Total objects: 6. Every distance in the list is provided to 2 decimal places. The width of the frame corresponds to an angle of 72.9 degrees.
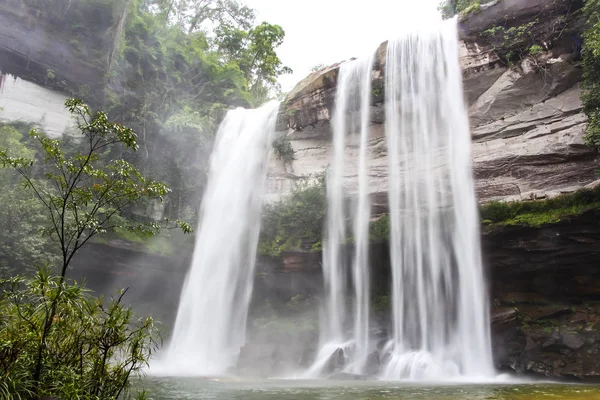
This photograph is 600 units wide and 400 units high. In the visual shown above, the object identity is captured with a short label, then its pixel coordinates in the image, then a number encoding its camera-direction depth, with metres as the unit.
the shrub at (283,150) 21.03
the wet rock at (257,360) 15.02
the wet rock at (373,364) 13.33
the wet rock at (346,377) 12.25
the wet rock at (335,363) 13.79
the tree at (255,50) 30.25
